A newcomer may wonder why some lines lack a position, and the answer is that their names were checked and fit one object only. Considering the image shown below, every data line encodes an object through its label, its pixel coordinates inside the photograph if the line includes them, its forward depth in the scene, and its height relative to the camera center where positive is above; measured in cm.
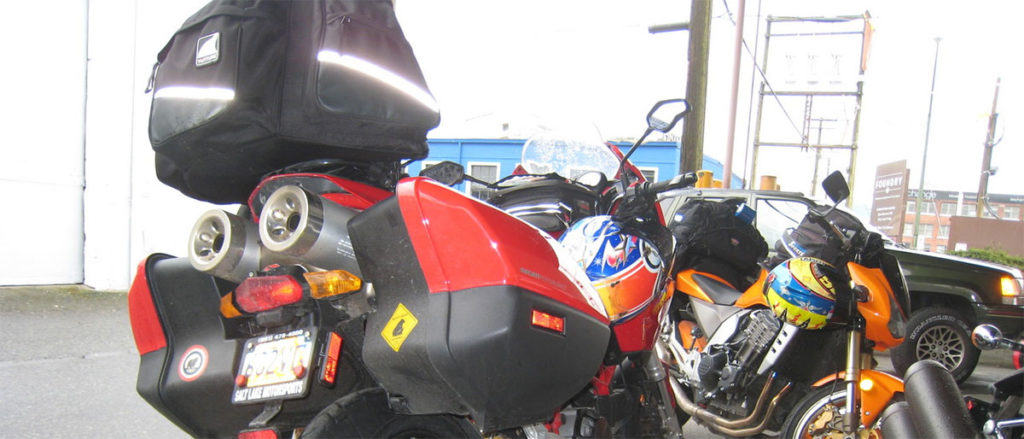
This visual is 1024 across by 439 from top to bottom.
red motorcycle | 126 -32
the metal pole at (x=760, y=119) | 2194 +290
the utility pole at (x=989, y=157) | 1708 +152
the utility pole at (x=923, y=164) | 1839 +138
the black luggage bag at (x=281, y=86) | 139 +19
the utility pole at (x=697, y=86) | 792 +140
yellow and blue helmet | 274 -41
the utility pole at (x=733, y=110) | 1157 +167
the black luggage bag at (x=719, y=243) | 352 -27
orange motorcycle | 271 -66
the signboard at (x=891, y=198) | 1909 +26
